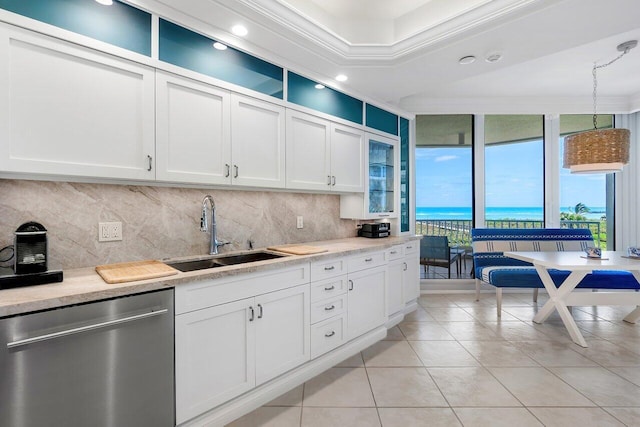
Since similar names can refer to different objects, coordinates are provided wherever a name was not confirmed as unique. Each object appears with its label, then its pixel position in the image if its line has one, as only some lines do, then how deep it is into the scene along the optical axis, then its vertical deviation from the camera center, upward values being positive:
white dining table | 2.90 -0.71
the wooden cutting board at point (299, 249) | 2.46 -0.30
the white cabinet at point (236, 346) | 1.65 -0.80
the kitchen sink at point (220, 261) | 2.11 -0.35
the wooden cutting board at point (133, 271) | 1.52 -0.31
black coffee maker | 1.43 -0.16
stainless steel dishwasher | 1.20 -0.65
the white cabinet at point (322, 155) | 2.69 +0.56
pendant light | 2.95 +0.61
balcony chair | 4.57 -0.59
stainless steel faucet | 2.18 -0.09
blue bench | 4.18 -0.41
